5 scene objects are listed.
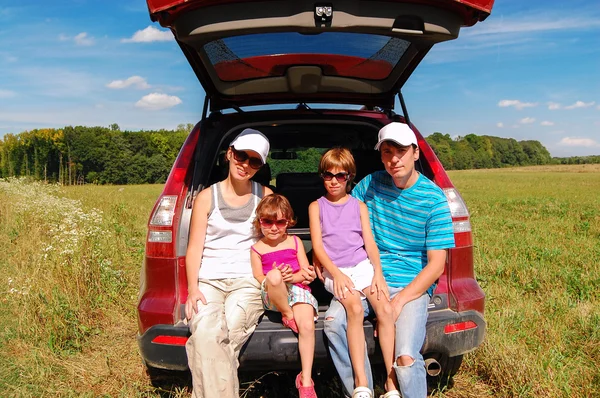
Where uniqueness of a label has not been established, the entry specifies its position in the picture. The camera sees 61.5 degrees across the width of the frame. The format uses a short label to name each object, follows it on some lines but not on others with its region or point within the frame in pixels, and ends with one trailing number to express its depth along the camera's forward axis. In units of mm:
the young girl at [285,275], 2436
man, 2416
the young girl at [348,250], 2475
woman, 2307
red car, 1922
